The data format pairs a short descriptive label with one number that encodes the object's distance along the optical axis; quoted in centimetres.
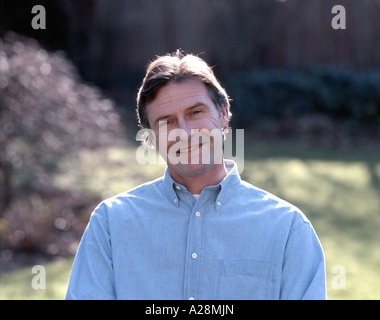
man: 208
